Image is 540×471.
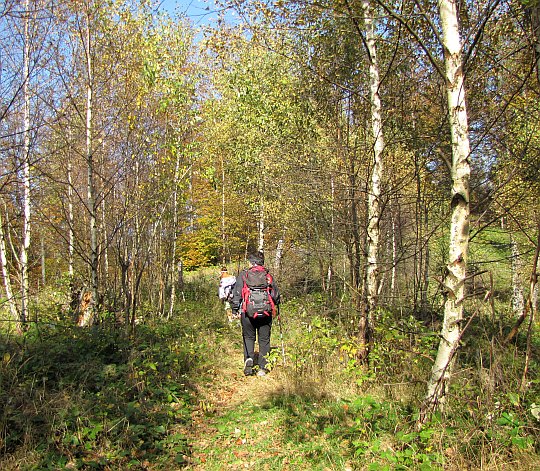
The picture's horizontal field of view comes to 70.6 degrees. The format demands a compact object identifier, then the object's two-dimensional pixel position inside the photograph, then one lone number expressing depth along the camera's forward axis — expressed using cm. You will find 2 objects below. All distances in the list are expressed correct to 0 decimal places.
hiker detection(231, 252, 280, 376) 592
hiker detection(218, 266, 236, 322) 977
